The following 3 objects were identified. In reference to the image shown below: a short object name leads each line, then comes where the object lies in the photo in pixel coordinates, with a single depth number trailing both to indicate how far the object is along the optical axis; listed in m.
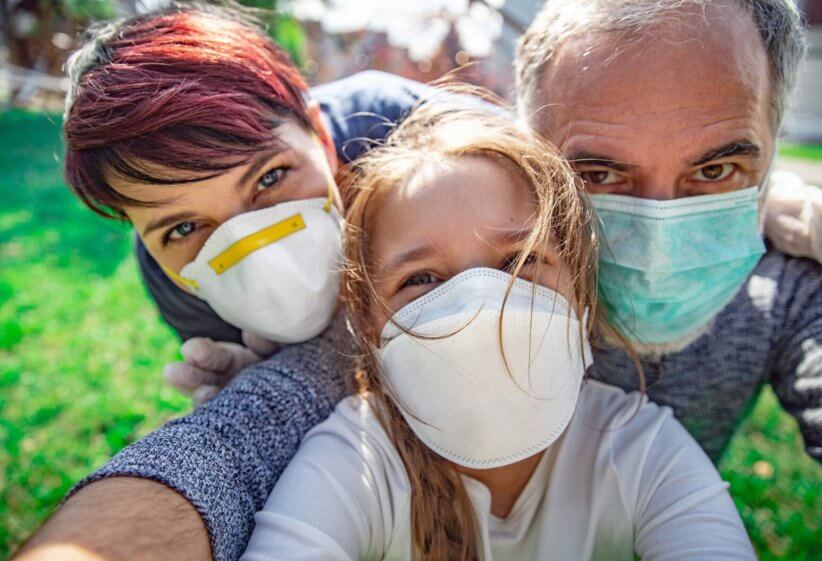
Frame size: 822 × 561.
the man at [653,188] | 0.23
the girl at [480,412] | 0.26
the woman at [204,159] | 0.32
